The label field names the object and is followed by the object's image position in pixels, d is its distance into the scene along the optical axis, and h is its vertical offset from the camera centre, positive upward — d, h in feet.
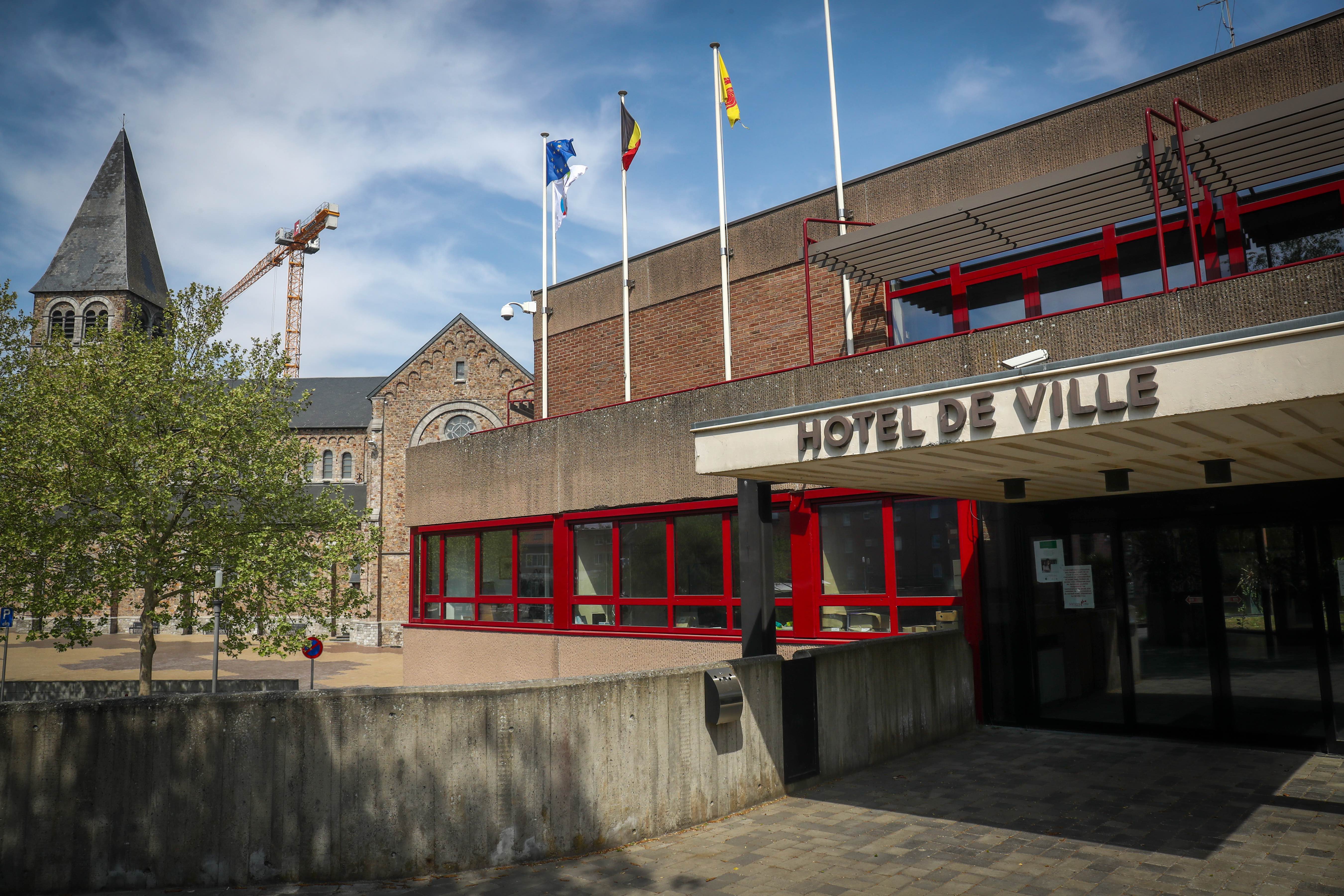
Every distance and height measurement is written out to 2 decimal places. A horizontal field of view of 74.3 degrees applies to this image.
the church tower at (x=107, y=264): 171.53 +63.18
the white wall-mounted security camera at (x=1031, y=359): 18.76 +4.11
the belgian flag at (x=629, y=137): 57.77 +27.84
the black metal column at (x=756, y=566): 27.22 -0.07
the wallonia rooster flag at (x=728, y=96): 52.54 +27.53
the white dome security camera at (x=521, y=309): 66.23 +19.47
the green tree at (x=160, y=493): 58.59 +6.38
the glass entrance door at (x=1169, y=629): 28.89 -2.62
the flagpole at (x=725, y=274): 50.01 +16.38
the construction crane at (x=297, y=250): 303.48 +115.00
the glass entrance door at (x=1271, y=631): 26.86 -2.64
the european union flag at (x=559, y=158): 64.49 +29.79
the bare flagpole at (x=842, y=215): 45.01 +17.65
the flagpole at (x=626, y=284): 56.39 +18.01
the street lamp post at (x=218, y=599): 59.98 -1.15
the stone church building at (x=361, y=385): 141.28 +32.37
